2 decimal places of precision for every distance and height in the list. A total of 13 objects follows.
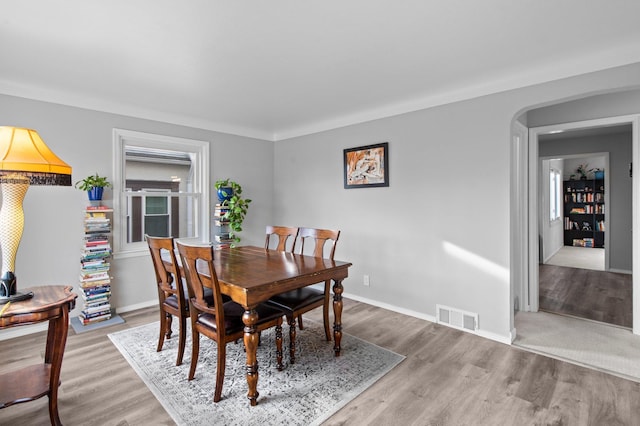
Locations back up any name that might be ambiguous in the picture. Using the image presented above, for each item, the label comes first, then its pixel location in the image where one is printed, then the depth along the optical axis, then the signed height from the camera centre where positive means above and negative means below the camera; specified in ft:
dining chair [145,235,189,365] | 7.61 -1.95
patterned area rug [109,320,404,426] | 6.40 -3.87
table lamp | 5.62 +0.62
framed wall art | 12.54 +1.77
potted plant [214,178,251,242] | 13.87 +0.34
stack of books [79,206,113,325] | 10.73 -1.86
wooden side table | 5.40 -2.33
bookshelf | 25.50 -0.25
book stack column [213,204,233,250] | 14.05 -0.75
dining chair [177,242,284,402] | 6.63 -2.27
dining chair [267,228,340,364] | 8.08 -2.29
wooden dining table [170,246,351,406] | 6.49 -1.44
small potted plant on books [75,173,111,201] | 10.82 +0.87
